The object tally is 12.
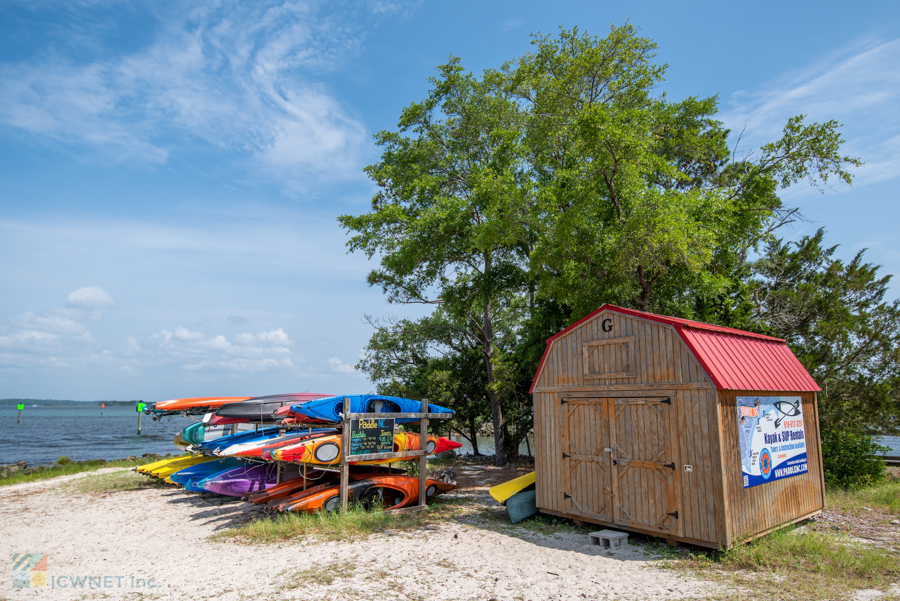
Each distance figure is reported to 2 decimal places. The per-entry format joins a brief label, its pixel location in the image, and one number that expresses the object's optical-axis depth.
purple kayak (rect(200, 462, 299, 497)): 12.71
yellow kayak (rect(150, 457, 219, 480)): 15.62
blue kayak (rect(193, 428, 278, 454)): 13.95
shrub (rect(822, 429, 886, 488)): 14.11
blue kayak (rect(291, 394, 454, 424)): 11.88
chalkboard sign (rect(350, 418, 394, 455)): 11.09
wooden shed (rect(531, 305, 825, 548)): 8.09
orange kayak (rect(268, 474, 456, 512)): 10.59
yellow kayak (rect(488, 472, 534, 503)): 11.34
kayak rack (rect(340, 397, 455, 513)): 10.78
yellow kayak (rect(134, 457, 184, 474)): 16.17
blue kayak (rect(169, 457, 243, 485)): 14.12
